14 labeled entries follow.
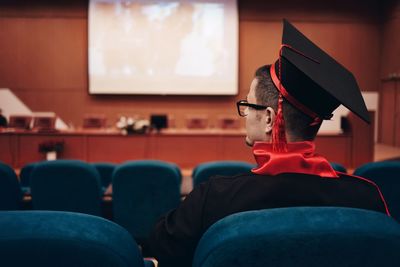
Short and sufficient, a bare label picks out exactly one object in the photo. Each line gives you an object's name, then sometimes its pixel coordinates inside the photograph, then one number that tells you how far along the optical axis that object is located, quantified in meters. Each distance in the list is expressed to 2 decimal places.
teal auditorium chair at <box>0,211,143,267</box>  0.86
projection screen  9.48
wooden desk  6.77
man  1.14
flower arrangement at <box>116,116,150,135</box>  6.79
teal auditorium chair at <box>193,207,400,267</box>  0.85
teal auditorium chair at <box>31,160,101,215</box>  3.14
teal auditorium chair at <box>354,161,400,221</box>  2.68
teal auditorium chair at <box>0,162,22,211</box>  2.82
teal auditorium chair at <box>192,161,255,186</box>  3.02
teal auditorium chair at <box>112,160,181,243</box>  3.21
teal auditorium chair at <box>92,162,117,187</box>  4.35
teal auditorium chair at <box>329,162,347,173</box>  3.27
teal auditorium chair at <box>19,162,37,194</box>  4.26
